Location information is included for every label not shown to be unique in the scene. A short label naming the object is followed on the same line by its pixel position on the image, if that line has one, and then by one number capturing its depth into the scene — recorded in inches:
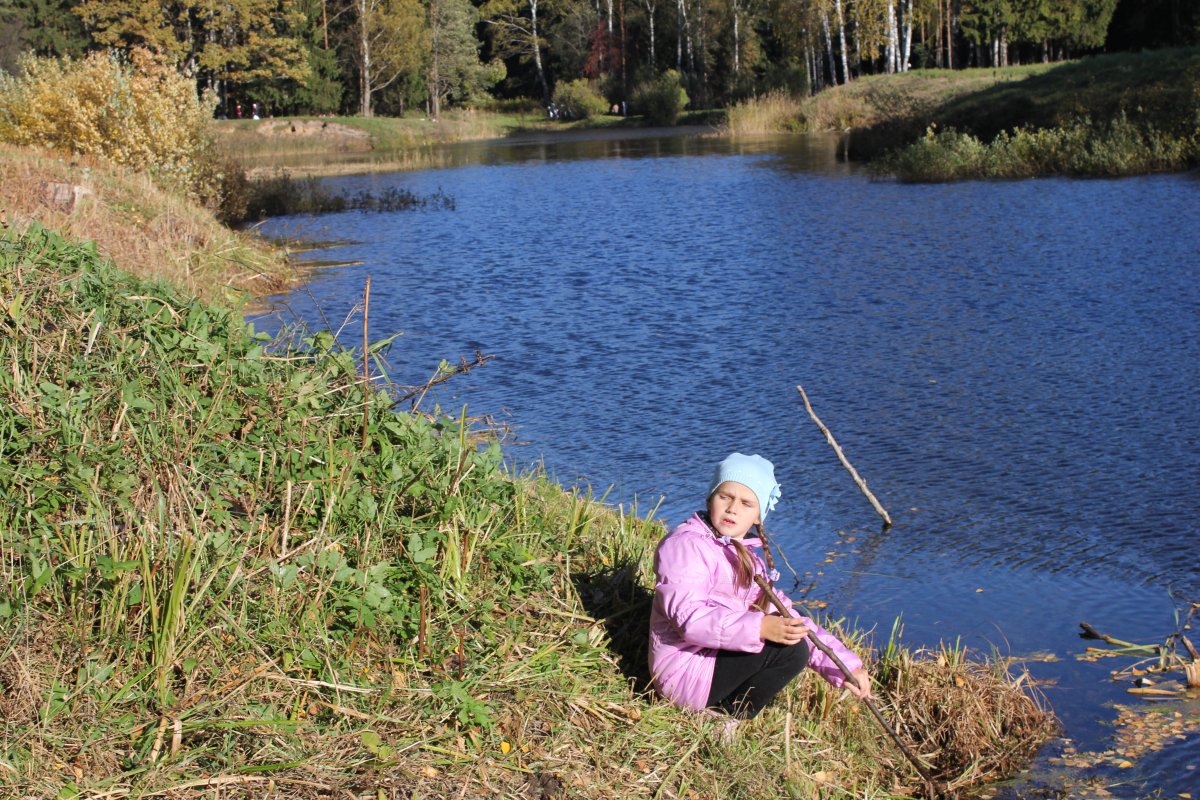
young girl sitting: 157.4
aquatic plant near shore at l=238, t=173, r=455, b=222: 1010.1
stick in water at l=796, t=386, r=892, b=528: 258.1
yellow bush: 761.6
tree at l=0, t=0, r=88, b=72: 2240.4
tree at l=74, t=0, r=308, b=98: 2229.3
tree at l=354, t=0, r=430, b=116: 2504.9
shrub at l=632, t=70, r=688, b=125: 2502.5
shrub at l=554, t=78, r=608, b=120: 2719.0
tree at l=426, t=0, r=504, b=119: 2741.1
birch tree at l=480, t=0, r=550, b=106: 3053.6
